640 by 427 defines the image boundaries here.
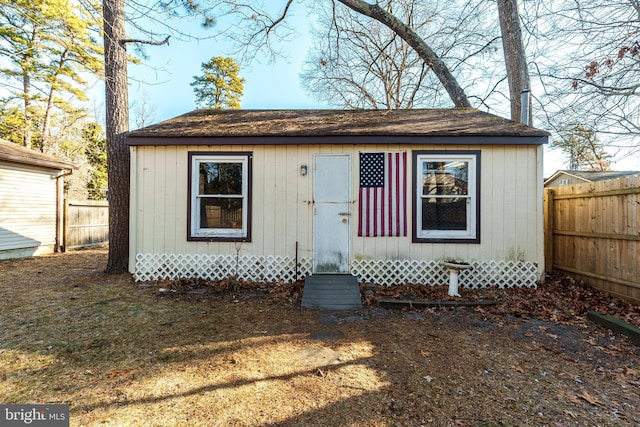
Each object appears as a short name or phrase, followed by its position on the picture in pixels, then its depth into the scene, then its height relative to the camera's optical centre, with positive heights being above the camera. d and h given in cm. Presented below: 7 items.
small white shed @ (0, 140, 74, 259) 812 +39
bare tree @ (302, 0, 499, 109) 1192 +759
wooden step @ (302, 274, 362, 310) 474 -130
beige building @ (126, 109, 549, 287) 563 +27
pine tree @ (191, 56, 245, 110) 2578 +1143
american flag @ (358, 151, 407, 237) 574 +40
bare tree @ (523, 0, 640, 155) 809 +449
